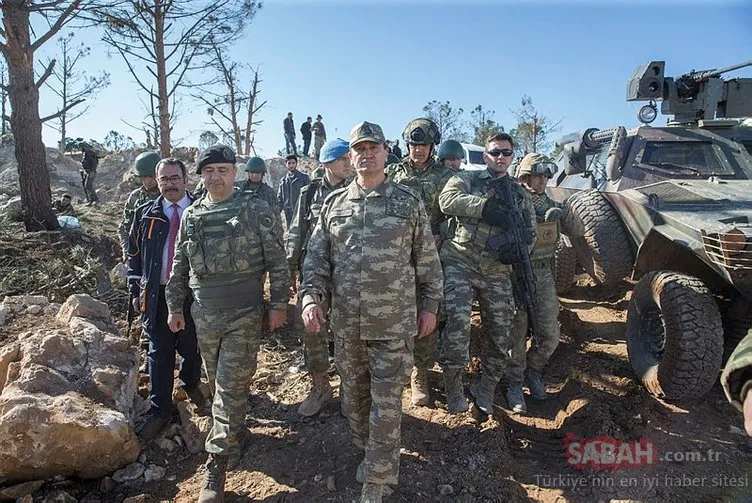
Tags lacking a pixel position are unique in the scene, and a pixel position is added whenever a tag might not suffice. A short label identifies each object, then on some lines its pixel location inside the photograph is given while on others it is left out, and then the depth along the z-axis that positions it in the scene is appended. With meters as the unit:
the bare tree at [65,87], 18.22
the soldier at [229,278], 2.62
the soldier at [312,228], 3.37
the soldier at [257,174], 6.22
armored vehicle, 3.11
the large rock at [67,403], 2.46
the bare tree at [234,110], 18.66
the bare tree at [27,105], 6.56
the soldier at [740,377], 1.35
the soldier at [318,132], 19.17
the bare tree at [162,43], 10.38
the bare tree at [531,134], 27.62
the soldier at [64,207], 8.36
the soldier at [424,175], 3.41
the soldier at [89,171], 13.42
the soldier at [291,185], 7.81
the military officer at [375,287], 2.36
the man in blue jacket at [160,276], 3.15
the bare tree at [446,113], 31.22
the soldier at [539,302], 3.63
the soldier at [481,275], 3.22
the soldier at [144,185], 3.59
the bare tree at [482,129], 30.28
